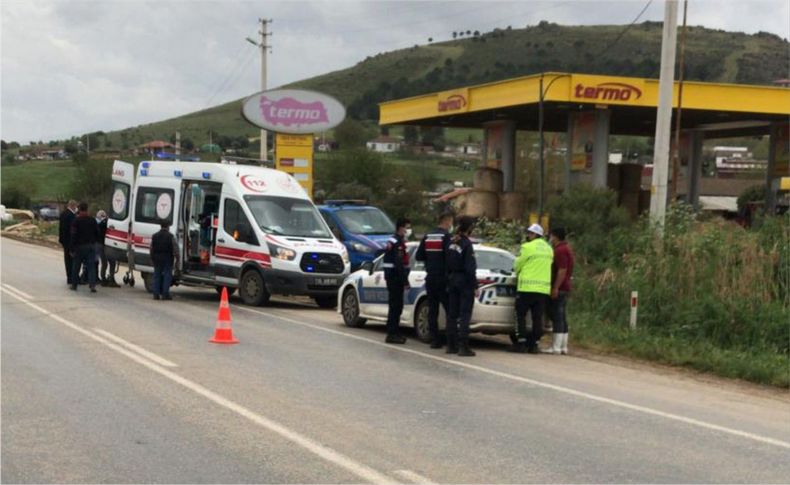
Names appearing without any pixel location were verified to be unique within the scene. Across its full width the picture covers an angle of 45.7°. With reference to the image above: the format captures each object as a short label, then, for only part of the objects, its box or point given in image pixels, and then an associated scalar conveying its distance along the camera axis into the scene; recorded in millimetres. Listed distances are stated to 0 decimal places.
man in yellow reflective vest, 13148
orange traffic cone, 13375
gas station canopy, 36000
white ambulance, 18953
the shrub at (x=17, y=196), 78150
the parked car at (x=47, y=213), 76375
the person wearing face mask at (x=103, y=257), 22547
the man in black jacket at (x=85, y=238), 20812
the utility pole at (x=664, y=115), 18953
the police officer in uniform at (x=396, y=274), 13648
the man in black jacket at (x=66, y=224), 21672
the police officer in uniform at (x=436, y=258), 13117
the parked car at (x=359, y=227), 23172
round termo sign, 28797
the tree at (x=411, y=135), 148075
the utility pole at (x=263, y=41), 45125
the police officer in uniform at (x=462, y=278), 12672
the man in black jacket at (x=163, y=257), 19750
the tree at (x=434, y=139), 145375
